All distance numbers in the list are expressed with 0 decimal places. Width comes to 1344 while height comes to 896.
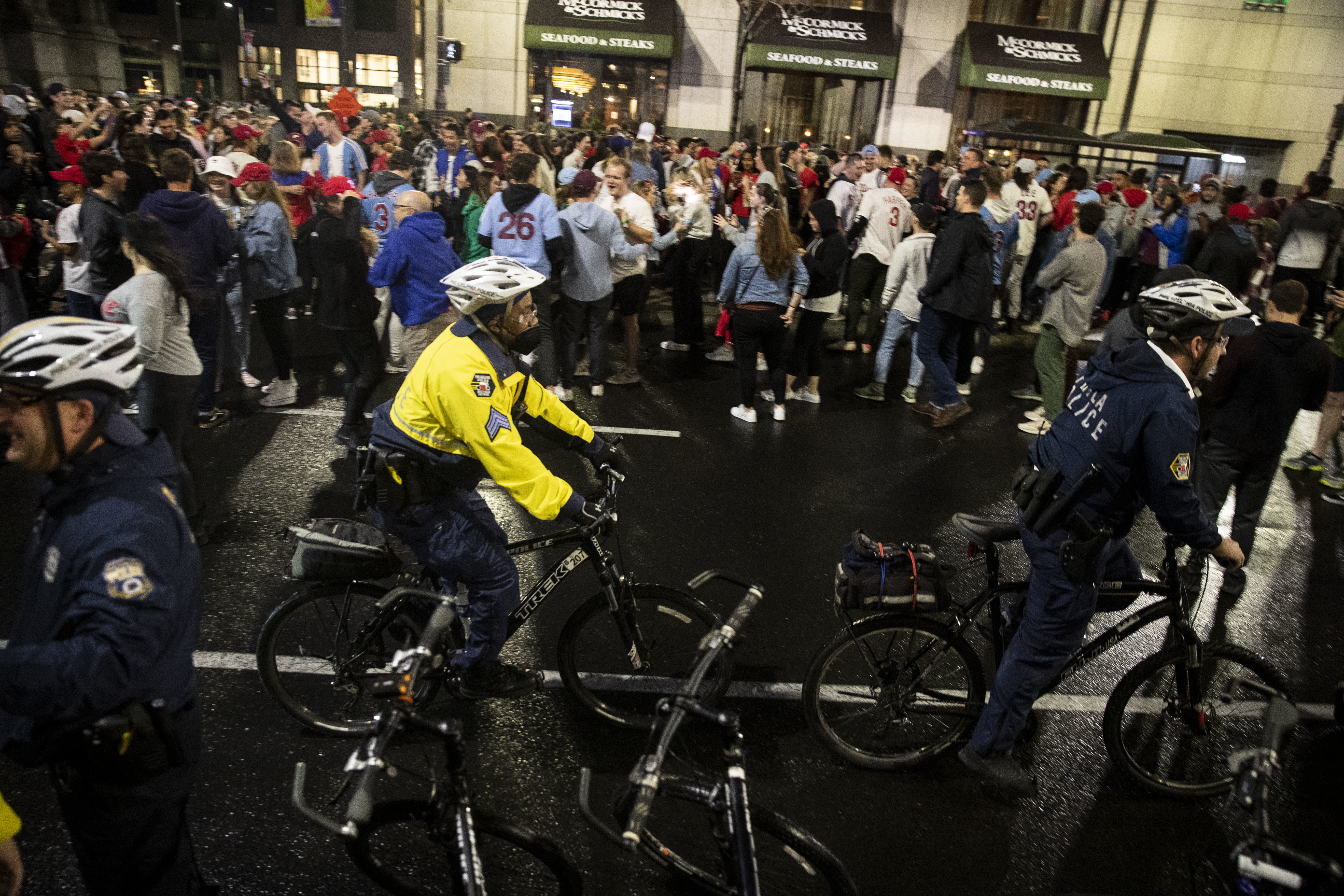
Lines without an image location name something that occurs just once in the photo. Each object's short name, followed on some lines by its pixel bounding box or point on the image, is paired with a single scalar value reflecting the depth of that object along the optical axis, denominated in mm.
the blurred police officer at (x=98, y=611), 2068
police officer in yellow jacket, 3504
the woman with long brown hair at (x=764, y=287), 7387
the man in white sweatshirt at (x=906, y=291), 8352
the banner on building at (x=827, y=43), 25781
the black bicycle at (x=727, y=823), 2301
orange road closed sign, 15531
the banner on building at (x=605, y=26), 25234
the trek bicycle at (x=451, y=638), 3801
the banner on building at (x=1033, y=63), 26219
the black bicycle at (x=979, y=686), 3721
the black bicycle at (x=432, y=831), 2322
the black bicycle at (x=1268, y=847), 2059
